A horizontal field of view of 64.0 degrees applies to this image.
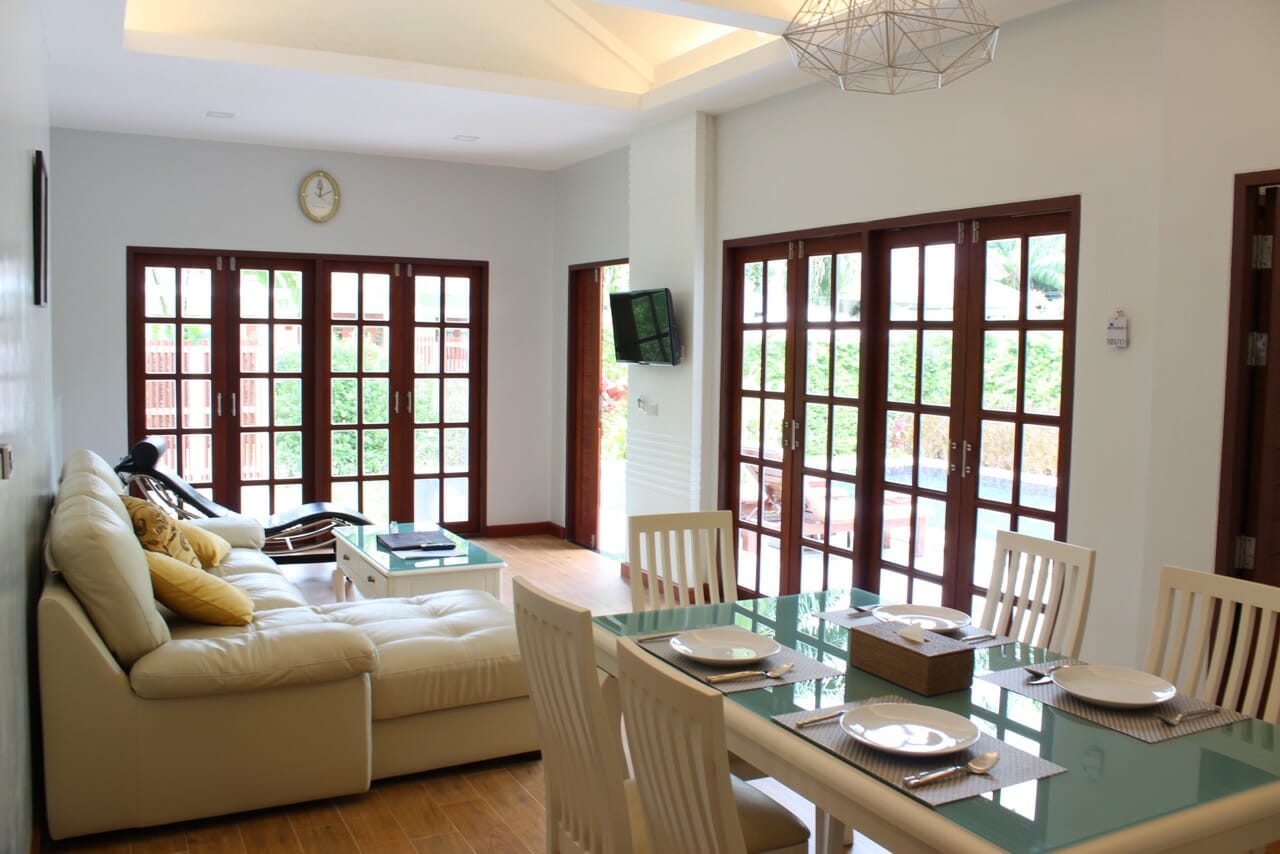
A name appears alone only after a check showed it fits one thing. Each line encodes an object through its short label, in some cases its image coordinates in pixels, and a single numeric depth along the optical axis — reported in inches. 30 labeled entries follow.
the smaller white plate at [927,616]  102.1
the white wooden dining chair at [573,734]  74.6
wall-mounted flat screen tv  225.3
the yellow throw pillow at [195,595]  128.5
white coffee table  174.9
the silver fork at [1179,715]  79.1
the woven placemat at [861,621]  99.3
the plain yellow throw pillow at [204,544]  172.6
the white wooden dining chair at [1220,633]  89.8
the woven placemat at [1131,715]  77.2
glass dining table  62.1
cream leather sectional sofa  111.7
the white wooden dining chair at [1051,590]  106.5
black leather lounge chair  209.9
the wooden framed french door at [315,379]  260.2
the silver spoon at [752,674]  86.4
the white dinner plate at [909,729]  71.4
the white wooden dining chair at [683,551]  121.4
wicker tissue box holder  84.1
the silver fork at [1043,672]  88.1
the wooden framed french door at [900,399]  153.8
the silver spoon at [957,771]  66.9
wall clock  267.6
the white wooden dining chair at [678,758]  61.0
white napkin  87.9
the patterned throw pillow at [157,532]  148.7
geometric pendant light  93.3
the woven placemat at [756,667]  85.9
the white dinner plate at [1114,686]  82.0
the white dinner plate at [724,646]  90.4
